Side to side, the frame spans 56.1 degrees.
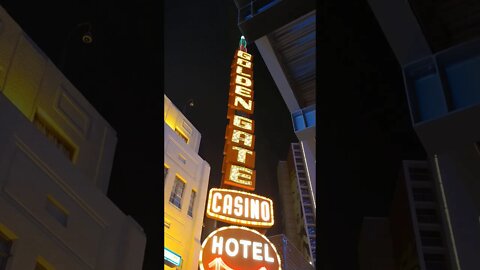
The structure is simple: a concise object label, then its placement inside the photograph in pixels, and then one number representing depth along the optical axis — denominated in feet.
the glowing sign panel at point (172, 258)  72.33
